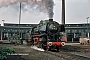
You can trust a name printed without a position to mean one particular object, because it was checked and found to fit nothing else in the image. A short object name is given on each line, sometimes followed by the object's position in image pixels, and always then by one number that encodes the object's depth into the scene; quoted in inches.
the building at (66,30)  3905.0
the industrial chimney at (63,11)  2281.4
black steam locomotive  1127.0
